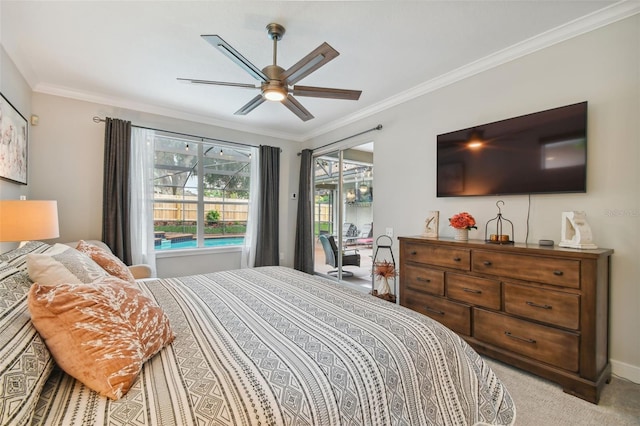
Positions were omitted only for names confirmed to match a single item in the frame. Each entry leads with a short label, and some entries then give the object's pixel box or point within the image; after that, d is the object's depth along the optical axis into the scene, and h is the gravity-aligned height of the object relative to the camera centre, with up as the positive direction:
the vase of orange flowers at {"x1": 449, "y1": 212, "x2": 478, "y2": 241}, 2.55 -0.12
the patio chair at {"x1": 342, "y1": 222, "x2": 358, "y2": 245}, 4.66 -0.39
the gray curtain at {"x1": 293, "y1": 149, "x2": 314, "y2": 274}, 5.00 -0.20
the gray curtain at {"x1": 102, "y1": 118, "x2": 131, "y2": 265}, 3.50 +0.23
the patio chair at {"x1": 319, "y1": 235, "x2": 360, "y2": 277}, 4.59 -0.75
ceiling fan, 1.80 +0.98
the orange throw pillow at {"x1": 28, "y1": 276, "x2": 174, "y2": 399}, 0.87 -0.43
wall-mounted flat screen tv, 2.17 +0.50
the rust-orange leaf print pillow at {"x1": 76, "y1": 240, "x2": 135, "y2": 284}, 1.82 -0.36
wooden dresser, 1.83 -0.71
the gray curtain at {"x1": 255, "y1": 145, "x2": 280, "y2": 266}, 4.75 -0.04
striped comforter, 0.82 -0.58
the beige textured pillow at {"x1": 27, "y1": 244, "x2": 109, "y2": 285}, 1.16 -0.28
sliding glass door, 4.41 -0.07
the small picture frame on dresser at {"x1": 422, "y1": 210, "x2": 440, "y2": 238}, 2.96 -0.14
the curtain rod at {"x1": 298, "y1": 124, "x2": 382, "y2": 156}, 3.77 +1.11
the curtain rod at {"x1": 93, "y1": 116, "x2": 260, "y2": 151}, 3.53 +1.10
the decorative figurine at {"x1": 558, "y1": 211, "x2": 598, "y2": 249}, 1.98 -0.14
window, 4.15 +0.25
